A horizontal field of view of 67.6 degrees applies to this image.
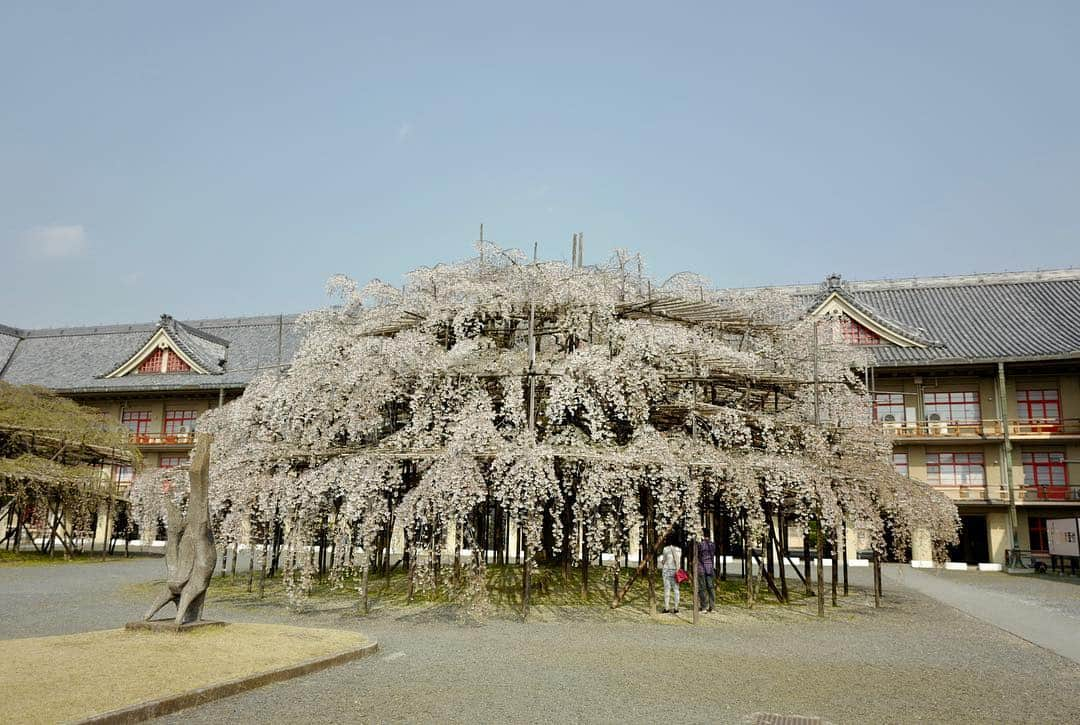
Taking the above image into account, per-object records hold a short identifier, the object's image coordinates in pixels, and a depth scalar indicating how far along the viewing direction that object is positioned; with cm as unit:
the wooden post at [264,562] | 1512
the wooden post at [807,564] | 1744
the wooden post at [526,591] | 1327
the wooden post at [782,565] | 1579
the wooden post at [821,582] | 1418
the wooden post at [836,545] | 1399
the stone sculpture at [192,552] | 1027
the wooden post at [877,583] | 1580
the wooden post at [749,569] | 1488
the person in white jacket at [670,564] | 1464
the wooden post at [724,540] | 1881
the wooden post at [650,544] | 1351
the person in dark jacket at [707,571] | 1482
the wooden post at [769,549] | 1654
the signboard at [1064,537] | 2467
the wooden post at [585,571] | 1495
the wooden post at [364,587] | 1328
